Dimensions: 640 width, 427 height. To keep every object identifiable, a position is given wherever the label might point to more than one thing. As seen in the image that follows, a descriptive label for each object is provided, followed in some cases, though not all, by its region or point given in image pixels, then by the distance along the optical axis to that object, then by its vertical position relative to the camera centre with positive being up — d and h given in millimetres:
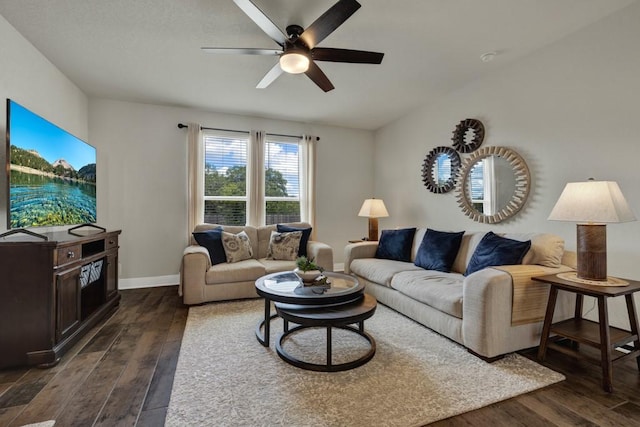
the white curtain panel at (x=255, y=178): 4676 +522
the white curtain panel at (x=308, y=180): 5000 +526
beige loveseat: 3336 -730
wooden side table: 1846 -848
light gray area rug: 1596 -1094
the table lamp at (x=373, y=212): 4512 -16
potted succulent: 2490 -508
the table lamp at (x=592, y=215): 1956 -26
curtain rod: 4328 +1260
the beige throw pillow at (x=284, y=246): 4035 -479
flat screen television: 2161 +319
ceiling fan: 1882 +1243
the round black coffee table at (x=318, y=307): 2000 -708
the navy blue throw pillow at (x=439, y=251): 3156 -436
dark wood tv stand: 2018 -626
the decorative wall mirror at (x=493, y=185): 3074 +297
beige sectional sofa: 2129 -714
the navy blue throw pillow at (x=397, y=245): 3754 -434
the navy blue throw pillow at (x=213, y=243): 3727 -416
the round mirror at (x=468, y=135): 3490 +927
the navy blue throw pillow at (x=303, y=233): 4199 -320
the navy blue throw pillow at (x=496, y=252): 2531 -365
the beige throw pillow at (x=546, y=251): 2496 -340
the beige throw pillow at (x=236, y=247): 3799 -466
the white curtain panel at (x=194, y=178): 4301 +481
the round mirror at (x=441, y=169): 3830 +573
